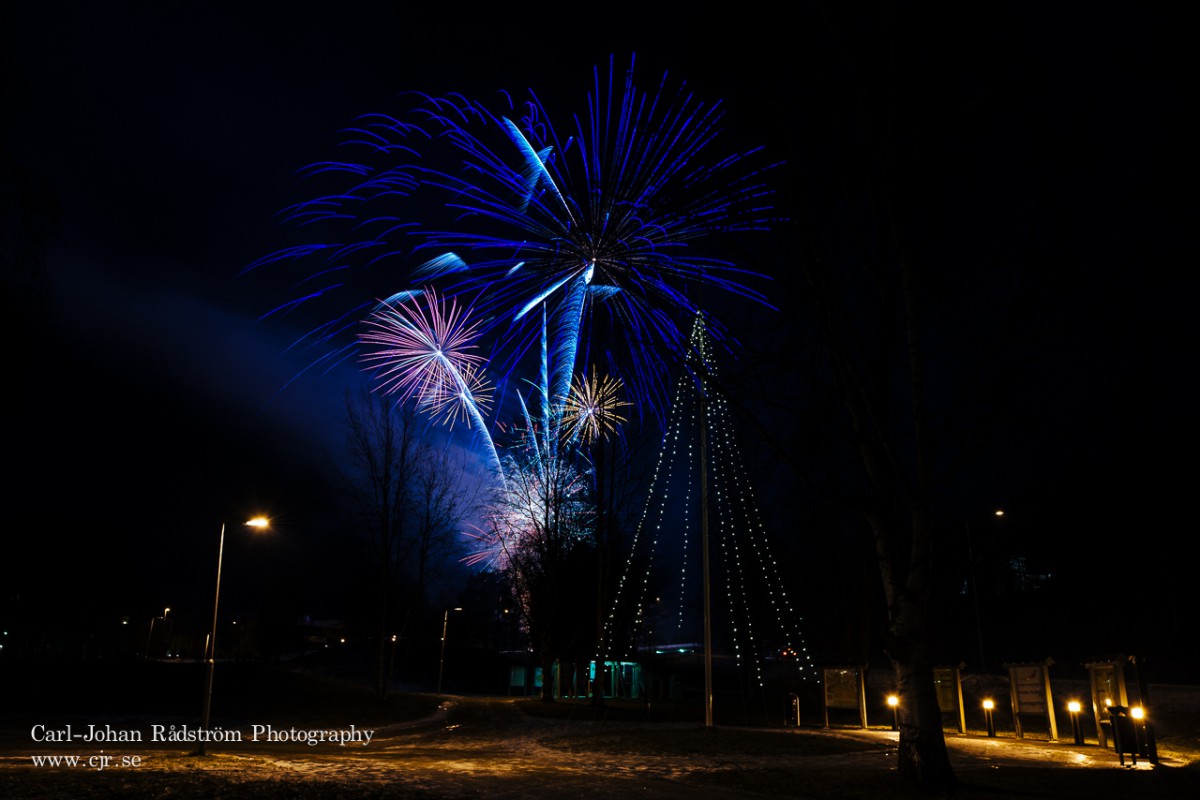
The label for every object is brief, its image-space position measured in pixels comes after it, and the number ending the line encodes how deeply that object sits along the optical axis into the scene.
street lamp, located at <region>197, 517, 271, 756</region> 17.55
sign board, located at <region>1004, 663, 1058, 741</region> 21.03
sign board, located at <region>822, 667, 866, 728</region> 26.52
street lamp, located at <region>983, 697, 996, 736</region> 23.30
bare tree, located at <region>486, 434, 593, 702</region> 40.06
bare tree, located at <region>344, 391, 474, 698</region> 38.03
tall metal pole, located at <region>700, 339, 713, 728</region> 23.42
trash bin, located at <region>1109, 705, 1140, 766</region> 15.15
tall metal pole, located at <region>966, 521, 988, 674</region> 30.98
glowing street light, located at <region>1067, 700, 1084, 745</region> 20.17
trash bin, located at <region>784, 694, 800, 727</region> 28.22
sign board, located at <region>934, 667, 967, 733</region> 24.36
